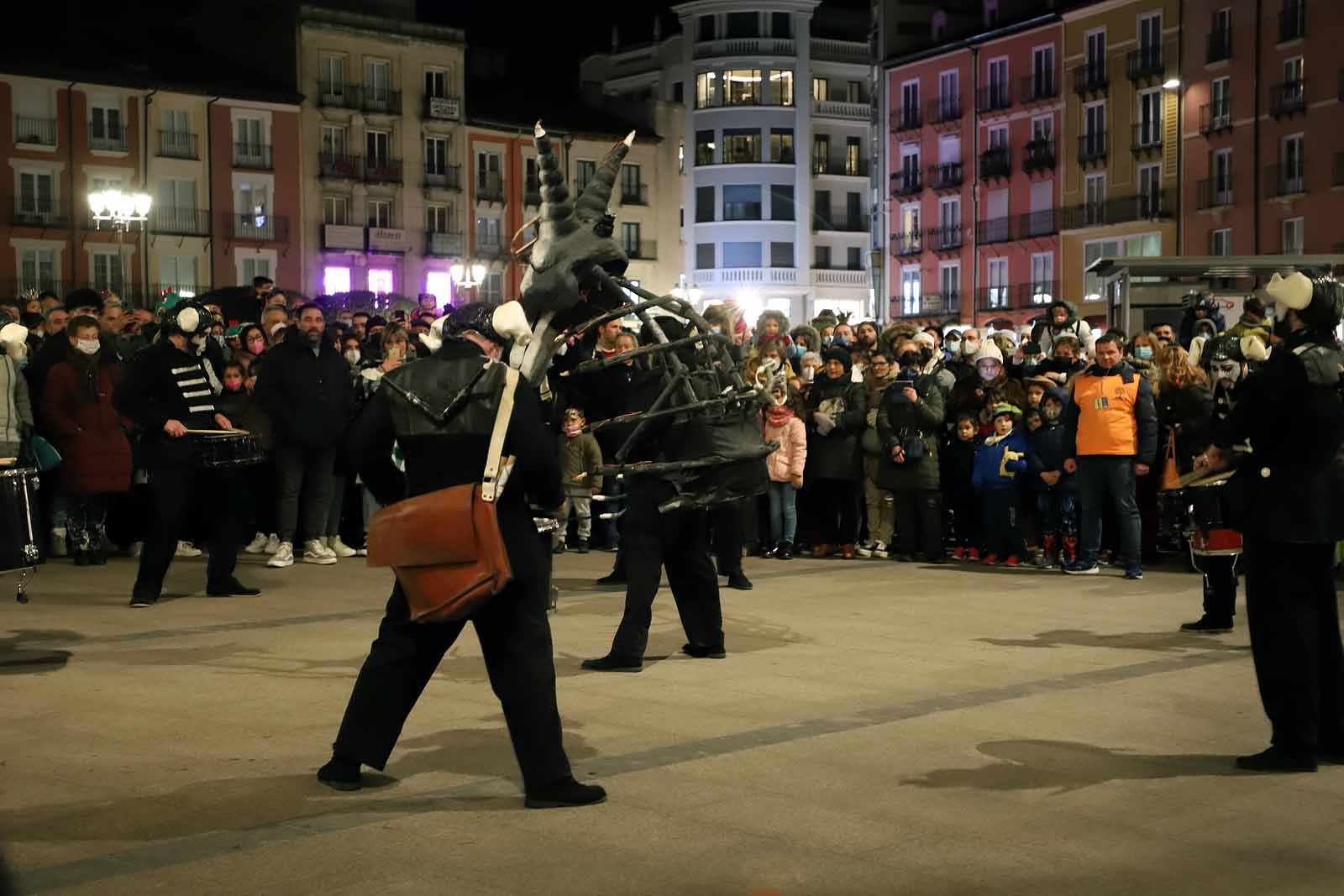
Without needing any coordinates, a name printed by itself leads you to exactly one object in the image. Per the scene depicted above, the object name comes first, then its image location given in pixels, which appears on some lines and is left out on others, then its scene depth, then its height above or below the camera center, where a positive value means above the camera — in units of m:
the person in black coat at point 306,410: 16.64 -0.09
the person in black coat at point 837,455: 18.36 -0.56
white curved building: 81.69 +10.84
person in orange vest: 15.97 -0.31
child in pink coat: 18.22 -0.67
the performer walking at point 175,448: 13.98 -0.36
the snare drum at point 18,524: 10.67 -0.71
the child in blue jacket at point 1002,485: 17.22 -0.80
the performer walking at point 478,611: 7.50 -0.81
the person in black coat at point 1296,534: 8.16 -0.61
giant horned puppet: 10.25 +0.30
